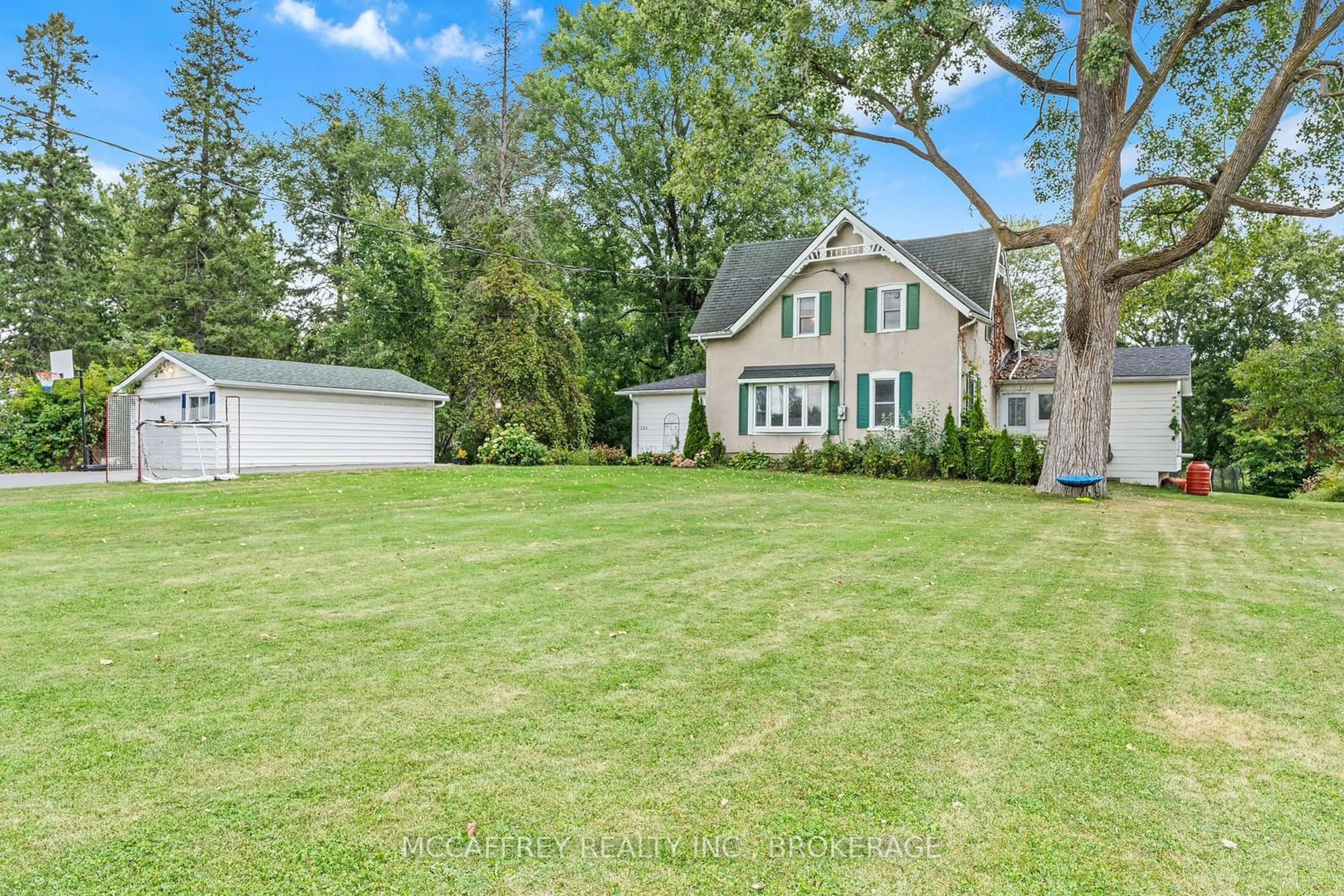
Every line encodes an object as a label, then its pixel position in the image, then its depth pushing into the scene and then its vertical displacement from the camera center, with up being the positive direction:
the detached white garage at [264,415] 19.02 +0.79
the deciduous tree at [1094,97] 13.17 +7.13
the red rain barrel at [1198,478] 18.61 -1.06
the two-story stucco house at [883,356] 19.77 +2.45
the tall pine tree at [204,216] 29.59 +9.64
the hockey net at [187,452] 17.67 -0.26
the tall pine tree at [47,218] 29.31 +9.56
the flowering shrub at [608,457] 23.23 -0.53
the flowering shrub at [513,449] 22.59 -0.25
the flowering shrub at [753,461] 20.95 -0.63
